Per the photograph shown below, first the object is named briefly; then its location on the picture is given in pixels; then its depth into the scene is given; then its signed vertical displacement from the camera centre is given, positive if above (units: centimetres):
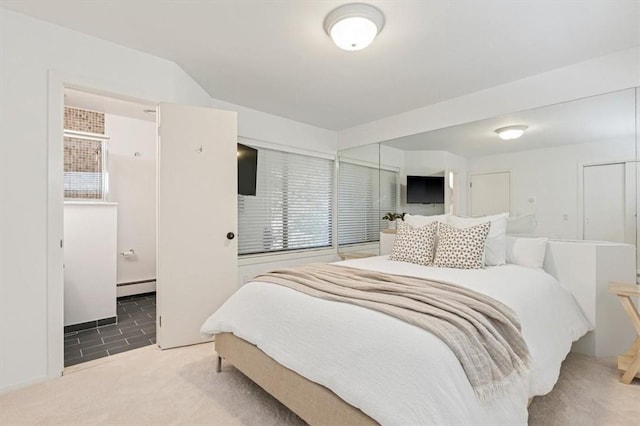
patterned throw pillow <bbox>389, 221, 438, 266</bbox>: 278 -29
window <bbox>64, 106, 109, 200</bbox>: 362 +72
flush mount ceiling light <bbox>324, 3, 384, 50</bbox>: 196 +126
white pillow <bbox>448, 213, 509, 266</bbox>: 262 -22
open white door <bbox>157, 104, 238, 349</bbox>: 270 -3
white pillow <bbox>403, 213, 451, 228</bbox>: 309 -5
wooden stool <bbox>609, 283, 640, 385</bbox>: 204 -72
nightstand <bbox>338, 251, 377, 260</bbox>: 426 -58
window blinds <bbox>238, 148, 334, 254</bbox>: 394 +12
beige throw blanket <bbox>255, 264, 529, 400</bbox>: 127 -47
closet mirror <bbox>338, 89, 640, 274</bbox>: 246 +43
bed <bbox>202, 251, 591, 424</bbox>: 116 -67
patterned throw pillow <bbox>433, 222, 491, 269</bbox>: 249 -28
